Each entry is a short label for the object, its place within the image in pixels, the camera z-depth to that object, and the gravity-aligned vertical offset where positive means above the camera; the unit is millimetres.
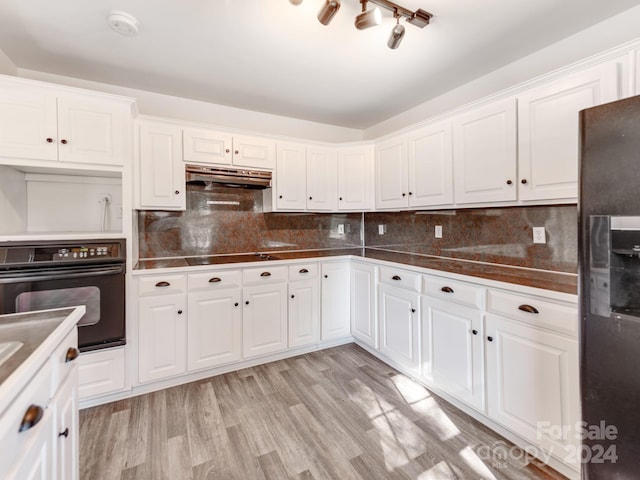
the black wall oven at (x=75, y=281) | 1761 -265
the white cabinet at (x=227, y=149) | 2519 +804
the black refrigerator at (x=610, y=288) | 1003 -191
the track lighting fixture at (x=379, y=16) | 1440 +1154
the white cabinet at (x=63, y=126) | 1817 +743
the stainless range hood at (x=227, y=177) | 2539 +554
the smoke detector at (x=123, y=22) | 1705 +1282
